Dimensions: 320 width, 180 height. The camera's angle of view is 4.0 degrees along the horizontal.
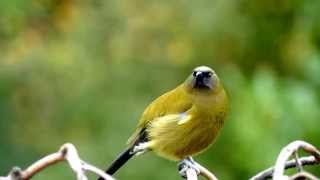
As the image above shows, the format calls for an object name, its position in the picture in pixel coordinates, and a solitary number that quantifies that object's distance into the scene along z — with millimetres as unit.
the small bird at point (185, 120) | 3765
